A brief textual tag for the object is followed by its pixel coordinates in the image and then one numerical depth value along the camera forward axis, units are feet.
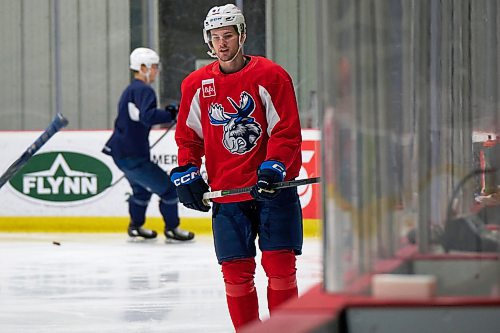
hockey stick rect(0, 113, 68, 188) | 36.86
